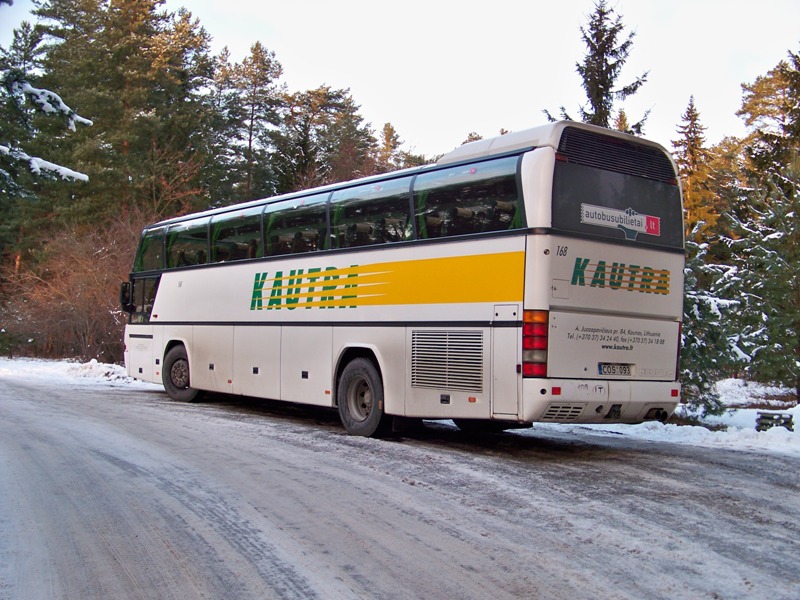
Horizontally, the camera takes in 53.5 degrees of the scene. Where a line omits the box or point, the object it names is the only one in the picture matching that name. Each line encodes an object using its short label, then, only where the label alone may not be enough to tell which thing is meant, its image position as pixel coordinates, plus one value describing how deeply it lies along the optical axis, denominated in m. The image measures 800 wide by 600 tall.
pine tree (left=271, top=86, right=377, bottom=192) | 43.38
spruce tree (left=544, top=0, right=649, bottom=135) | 22.48
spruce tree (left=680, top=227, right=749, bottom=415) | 14.80
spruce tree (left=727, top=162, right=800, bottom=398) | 18.28
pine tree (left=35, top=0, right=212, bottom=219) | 37.06
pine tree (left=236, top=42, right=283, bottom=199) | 44.88
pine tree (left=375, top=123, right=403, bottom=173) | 61.47
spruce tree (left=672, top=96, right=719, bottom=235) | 44.84
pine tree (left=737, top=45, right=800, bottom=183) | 31.36
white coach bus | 8.94
